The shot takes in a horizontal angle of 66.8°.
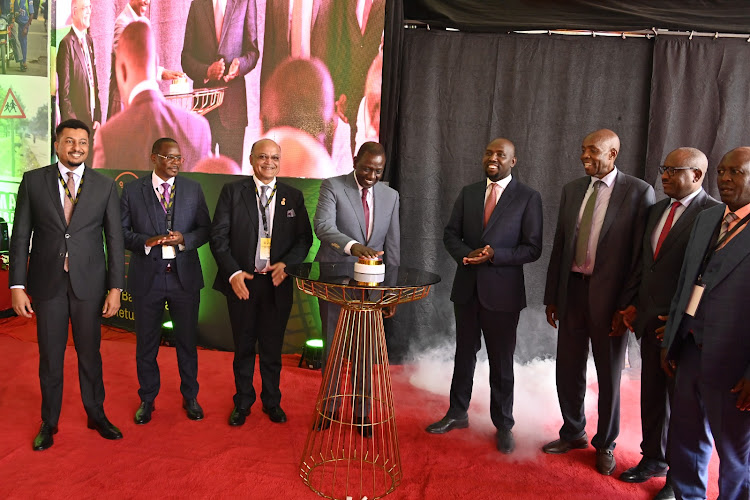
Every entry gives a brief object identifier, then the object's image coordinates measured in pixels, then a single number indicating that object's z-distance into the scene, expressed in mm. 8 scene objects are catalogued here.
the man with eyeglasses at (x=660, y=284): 3061
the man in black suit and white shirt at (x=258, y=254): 3770
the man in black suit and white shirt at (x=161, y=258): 3791
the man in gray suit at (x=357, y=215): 3658
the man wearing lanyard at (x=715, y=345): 2443
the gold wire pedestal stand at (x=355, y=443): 2910
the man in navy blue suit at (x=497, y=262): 3617
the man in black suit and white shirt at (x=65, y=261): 3303
